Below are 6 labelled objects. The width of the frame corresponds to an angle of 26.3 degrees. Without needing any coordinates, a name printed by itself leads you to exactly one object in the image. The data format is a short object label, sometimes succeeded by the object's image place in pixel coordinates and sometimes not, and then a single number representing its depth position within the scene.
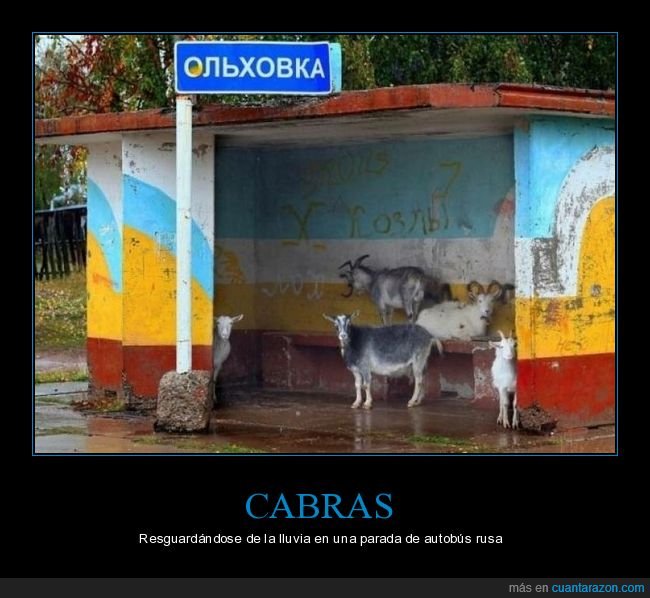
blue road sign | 11.49
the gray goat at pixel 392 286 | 14.98
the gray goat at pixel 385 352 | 14.01
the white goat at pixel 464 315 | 14.39
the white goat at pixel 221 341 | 14.30
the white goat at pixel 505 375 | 12.34
